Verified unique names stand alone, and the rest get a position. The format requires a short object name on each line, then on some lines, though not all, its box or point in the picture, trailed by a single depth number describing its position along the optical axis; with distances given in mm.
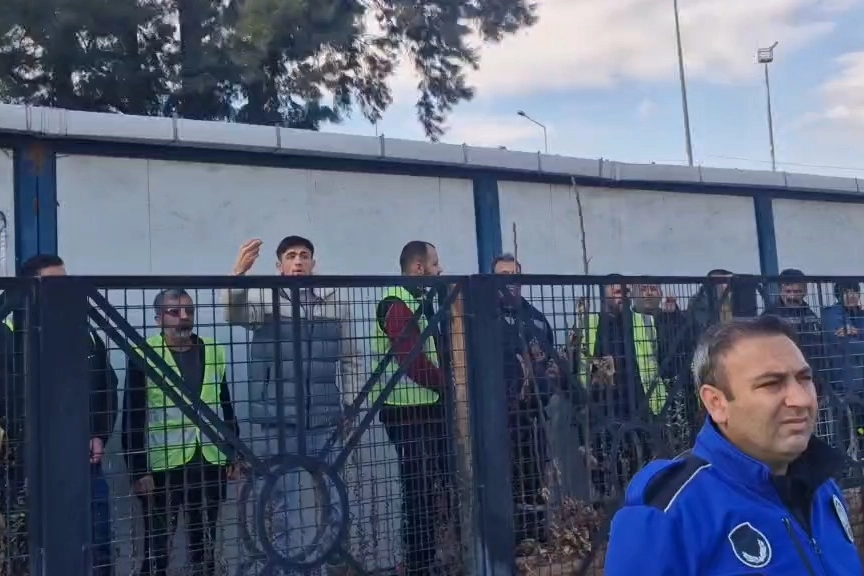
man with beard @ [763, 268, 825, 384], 5270
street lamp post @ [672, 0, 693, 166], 29688
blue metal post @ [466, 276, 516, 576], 4113
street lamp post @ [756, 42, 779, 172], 34469
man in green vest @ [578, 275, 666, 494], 4520
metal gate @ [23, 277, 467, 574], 3287
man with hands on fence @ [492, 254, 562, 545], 4246
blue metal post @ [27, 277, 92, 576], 3182
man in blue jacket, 2031
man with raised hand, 3672
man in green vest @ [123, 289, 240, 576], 3416
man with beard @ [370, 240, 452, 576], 4004
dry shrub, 4320
